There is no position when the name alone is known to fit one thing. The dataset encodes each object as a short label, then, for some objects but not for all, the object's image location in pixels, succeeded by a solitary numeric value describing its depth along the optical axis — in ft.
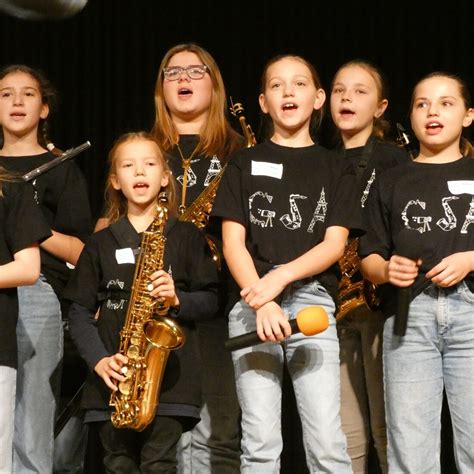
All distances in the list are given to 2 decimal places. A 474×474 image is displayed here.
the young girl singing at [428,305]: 21.36
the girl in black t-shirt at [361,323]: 25.08
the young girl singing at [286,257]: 21.17
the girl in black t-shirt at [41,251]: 23.81
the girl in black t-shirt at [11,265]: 21.22
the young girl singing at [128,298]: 21.62
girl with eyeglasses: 24.84
